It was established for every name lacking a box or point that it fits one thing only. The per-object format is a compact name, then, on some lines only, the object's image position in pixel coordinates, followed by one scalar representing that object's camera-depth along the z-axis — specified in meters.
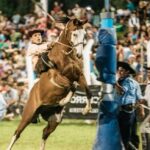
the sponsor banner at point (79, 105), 22.62
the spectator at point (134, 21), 28.75
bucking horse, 15.45
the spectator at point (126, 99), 14.53
